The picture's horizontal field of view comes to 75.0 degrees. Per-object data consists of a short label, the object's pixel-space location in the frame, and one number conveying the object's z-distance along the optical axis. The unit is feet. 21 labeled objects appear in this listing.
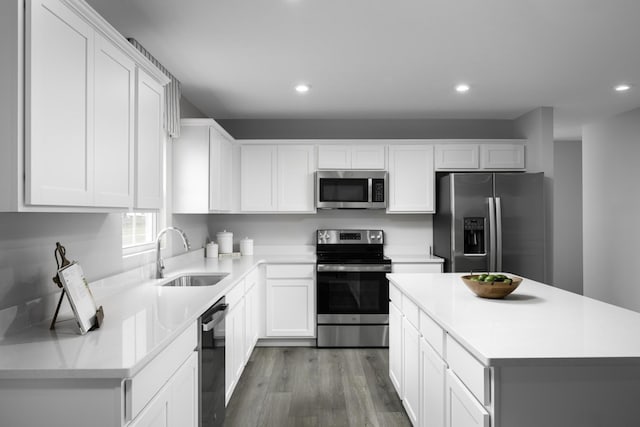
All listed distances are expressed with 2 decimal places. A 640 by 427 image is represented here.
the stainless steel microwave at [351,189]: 14.83
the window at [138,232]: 9.41
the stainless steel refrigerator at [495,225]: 13.58
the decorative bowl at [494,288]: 7.02
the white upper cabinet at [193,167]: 11.41
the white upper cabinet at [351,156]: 14.90
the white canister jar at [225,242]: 14.54
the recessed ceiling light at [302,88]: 11.89
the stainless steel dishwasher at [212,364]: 6.82
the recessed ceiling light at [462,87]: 11.98
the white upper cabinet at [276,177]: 14.99
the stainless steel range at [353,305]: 13.89
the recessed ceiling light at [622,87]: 12.27
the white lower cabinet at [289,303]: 13.94
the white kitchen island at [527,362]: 4.39
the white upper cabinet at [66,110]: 4.08
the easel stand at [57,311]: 5.40
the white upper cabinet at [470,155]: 14.92
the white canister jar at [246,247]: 15.07
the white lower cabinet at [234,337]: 8.83
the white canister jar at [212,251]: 14.11
